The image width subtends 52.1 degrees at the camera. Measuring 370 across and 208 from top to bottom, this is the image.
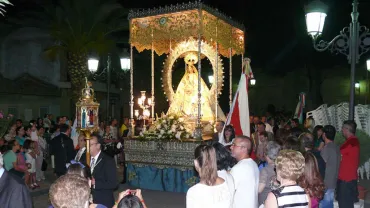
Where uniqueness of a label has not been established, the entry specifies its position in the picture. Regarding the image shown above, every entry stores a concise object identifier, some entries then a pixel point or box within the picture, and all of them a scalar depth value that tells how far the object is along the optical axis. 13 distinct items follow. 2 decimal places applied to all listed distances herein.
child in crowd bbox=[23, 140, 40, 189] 10.62
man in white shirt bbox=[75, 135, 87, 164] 6.81
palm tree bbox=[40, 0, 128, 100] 19.22
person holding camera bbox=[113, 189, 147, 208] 3.08
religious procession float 10.84
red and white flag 8.70
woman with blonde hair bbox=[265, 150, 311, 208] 3.60
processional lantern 9.16
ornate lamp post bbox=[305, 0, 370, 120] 8.48
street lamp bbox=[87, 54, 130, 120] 14.28
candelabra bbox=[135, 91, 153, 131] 13.09
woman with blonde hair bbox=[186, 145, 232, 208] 3.71
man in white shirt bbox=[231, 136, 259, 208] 4.76
